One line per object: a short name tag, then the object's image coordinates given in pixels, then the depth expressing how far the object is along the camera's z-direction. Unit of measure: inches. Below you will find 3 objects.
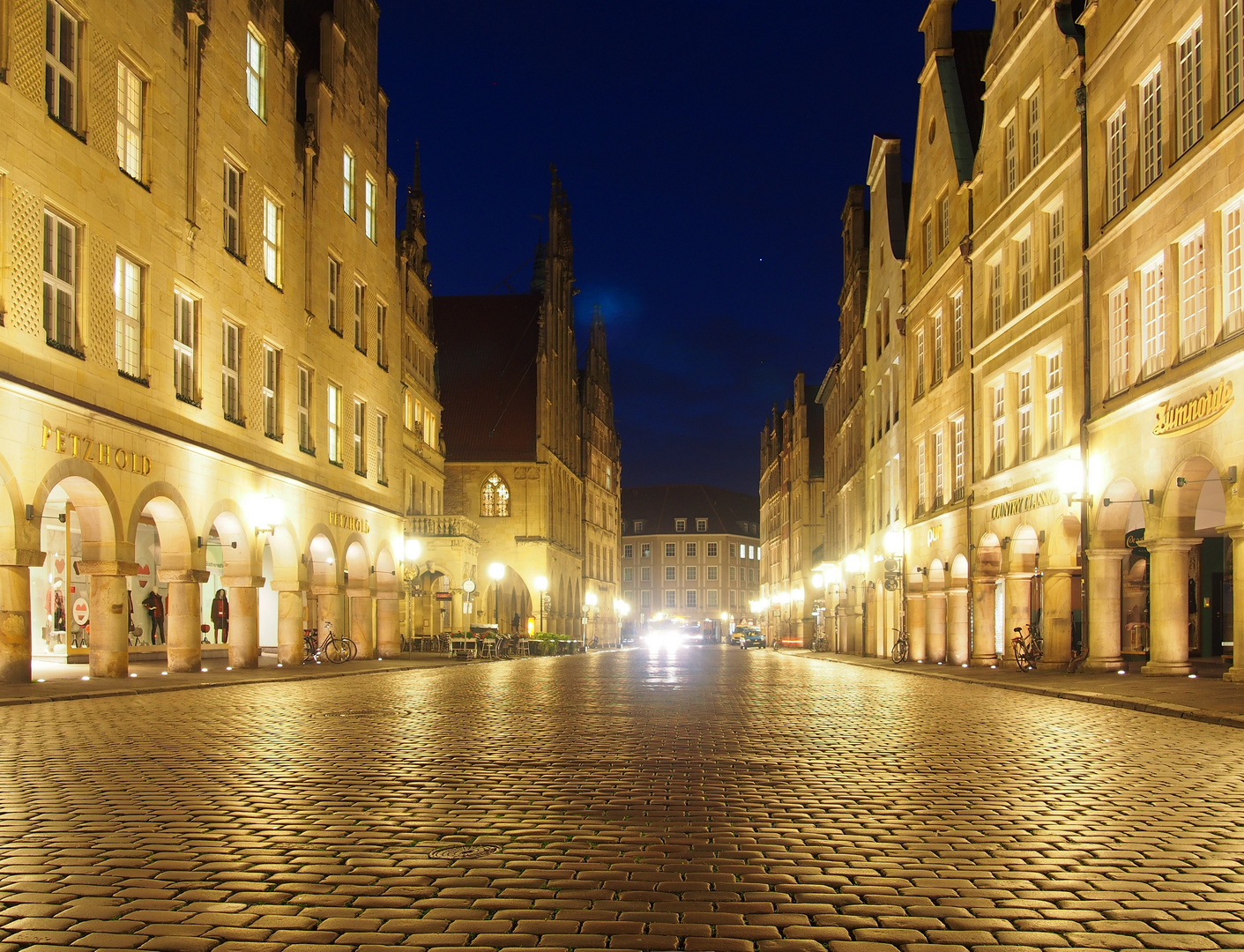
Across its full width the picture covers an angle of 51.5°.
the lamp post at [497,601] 2854.3
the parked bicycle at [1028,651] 1152.2
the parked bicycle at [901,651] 1605.6
